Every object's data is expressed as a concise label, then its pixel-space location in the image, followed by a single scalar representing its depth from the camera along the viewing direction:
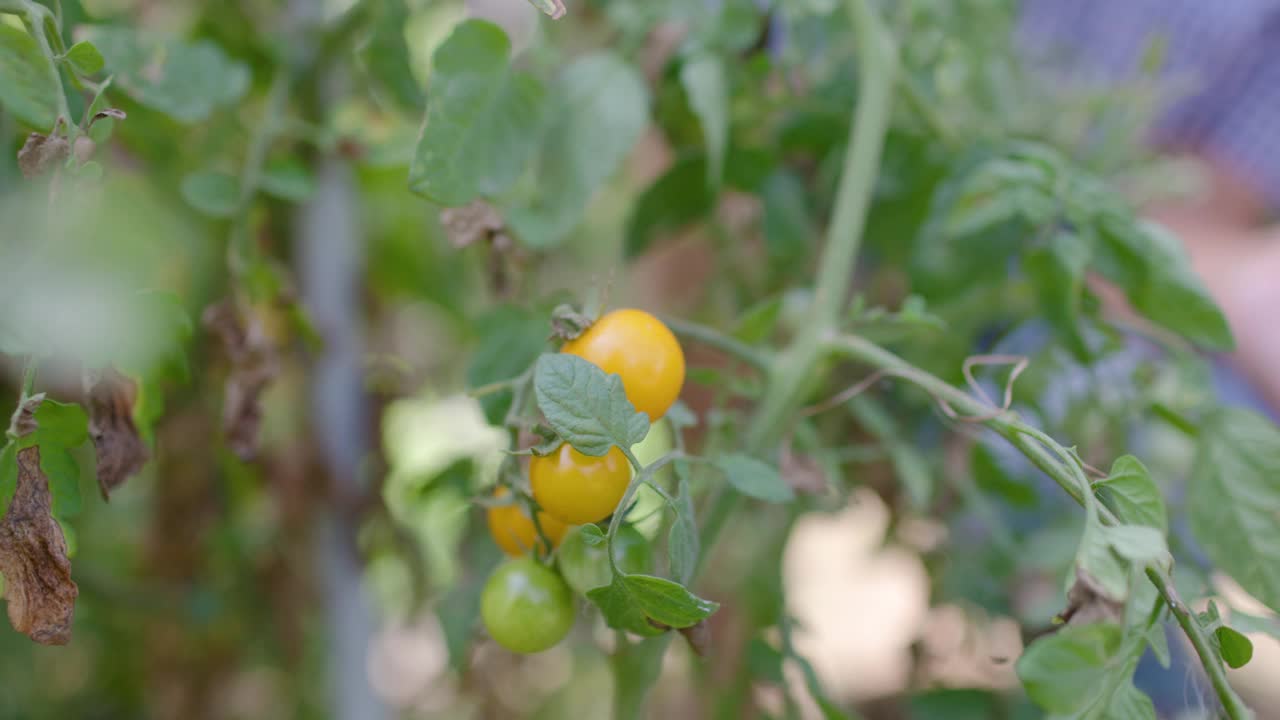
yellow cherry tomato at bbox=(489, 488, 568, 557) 0.31
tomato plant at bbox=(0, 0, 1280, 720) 0.27
